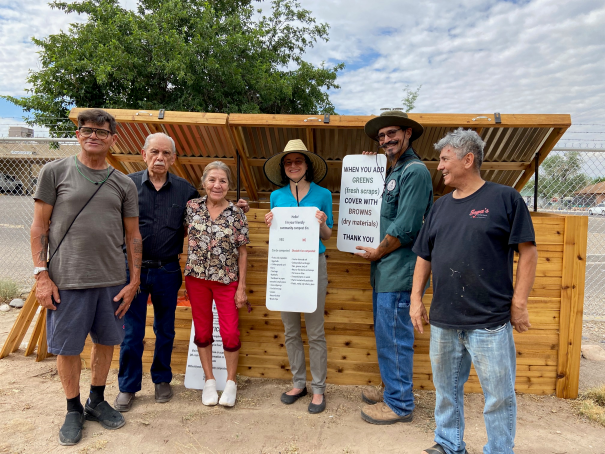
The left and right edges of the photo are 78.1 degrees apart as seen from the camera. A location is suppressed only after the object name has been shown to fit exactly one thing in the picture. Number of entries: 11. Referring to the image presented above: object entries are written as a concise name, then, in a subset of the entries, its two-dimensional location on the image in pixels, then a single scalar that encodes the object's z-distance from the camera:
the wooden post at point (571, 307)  3.57
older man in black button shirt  3.26
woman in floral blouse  3.24
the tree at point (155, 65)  11.32
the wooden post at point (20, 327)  4.45
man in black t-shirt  2.16
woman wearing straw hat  3.31
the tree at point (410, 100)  20.26
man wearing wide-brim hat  2.86
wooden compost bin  3.61
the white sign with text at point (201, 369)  3.74
